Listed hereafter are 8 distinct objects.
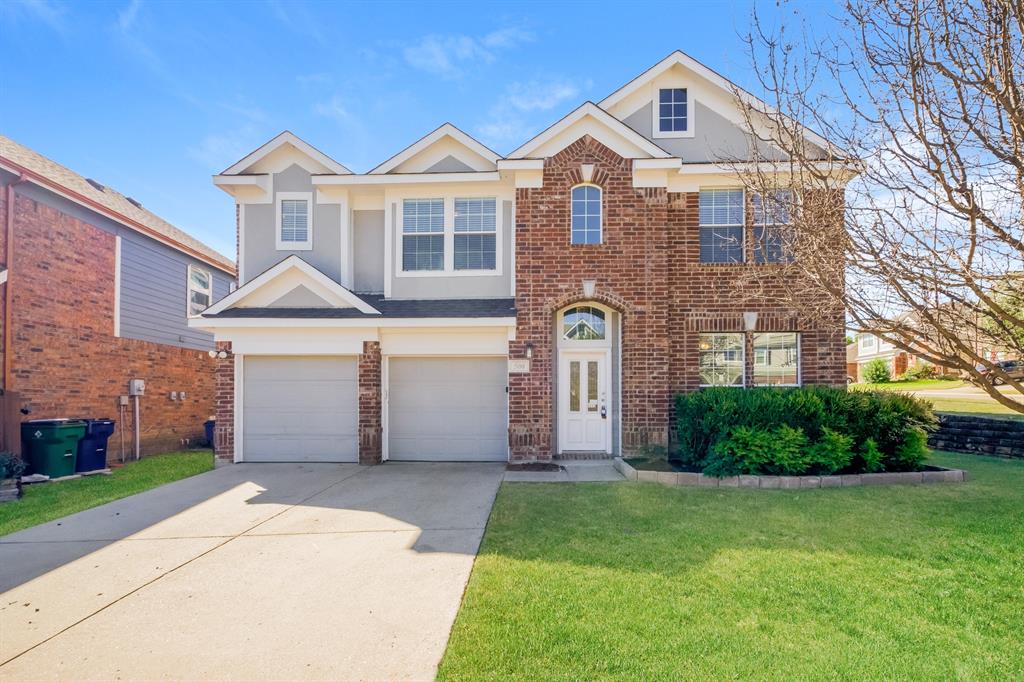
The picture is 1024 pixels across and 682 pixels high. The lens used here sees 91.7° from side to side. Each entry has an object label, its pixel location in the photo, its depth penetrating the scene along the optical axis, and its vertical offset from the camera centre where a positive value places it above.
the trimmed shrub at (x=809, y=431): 7.90 -1.26
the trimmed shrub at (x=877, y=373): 32.31 -1.23
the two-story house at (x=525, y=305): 9.90 +1.03
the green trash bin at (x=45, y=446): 9.45 -1.73
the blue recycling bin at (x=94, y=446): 10.11 -1.87
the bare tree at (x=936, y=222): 3.12 +0.91
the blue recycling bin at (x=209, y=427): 13.93 -2.03
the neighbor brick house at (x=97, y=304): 9.90 +1.21
